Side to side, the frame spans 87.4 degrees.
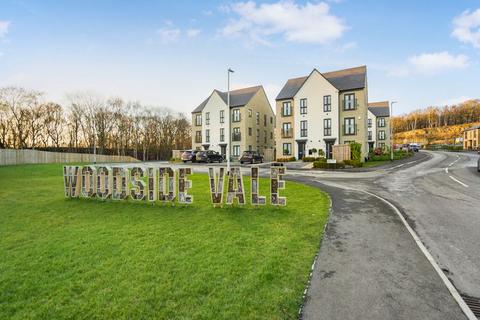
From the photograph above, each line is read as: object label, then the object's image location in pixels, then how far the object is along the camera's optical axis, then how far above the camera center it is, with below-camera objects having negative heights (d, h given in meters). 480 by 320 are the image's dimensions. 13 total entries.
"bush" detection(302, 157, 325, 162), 33.06 -0.75
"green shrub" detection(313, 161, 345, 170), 25.16 -1.21
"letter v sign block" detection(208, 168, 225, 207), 9.10 -1.24
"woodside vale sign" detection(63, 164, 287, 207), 9.04 -1.13
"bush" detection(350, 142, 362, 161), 28.03 +0.30
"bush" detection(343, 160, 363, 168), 26.81 -1.10
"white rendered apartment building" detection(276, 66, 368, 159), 35.22 +5.90
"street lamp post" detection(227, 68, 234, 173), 20.07 +6.55
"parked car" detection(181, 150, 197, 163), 37.09 -0.08
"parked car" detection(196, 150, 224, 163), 36.28 -0.17
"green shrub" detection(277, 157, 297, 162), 36.75 -0.77
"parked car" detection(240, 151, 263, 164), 34.91 -0.37
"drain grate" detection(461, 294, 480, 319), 3.31 -2.14
